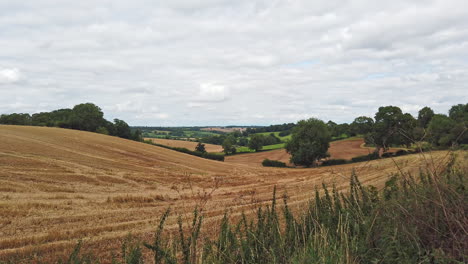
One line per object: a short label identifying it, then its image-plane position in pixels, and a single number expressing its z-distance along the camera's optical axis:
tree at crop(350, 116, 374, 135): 54.95
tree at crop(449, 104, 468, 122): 75.76
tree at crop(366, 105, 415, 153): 53.44
